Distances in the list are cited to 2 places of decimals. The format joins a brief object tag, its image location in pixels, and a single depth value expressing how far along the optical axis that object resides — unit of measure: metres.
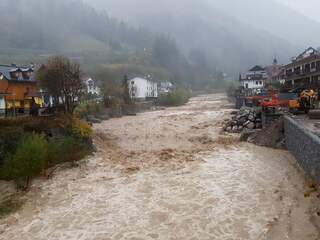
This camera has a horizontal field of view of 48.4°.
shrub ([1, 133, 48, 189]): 17.05
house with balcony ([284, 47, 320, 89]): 42.72
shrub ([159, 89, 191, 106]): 75.94
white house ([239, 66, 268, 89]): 83.82
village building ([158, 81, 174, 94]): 99.56
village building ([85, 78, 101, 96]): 75.86
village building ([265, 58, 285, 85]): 64.44
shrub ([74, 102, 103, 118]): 44.68
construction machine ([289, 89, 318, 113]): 27.55
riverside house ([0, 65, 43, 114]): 37.62
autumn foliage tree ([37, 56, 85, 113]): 34.69
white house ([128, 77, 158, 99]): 83.25
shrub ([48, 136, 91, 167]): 20.98
